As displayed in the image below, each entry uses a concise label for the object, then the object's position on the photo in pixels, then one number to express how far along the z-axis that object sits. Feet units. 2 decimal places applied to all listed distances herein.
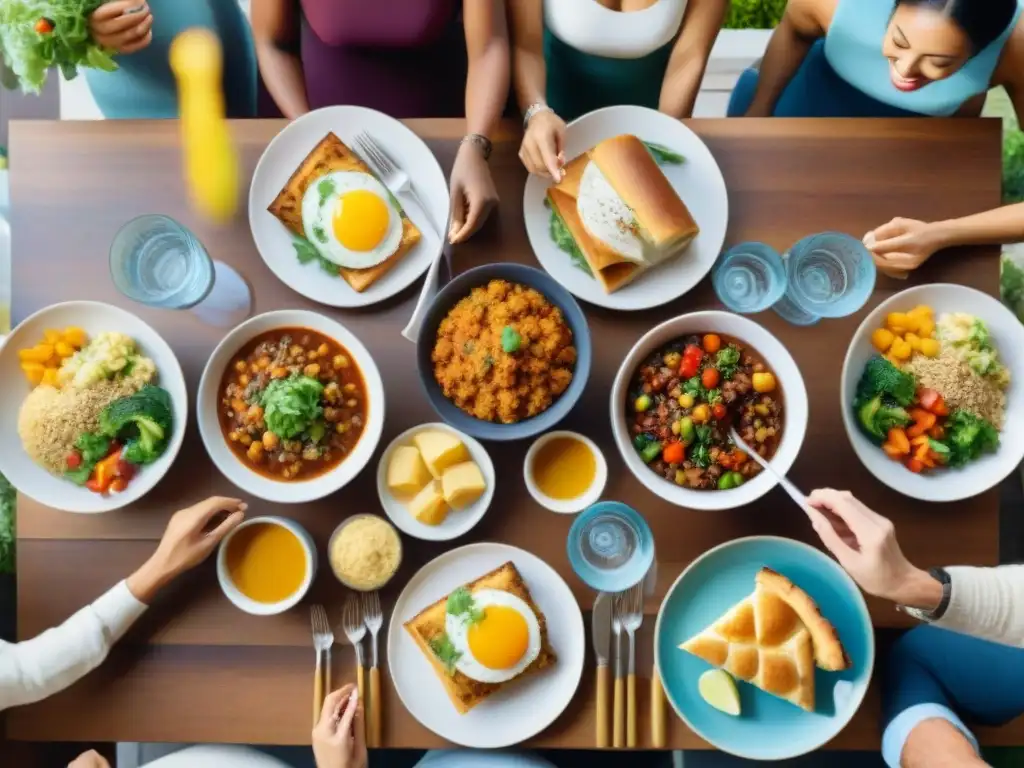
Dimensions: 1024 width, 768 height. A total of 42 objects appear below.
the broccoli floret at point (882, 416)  5.78
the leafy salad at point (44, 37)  5.72
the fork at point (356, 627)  6.10
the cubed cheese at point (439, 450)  5.90
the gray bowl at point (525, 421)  5.67
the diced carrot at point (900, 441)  5.82
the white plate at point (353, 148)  6.24
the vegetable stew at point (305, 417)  5.88
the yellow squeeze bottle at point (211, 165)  6.42
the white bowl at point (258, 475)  5.89
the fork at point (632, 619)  6.05
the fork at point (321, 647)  6.07
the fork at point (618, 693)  6.02
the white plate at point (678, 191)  6.17
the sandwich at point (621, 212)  5.83
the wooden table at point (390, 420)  6.16
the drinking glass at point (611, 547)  5.89
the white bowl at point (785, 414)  5.67
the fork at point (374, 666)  6.09
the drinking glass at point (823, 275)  6.09
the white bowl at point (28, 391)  5.94
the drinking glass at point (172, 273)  5.85
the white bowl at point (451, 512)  5.98
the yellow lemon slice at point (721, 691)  5.90
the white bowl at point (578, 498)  5.98
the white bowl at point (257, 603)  5.85
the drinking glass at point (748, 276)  6.12
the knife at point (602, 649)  6.03
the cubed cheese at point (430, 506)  5.89
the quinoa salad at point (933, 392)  5.80
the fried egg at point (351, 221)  6.03
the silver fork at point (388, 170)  6.30
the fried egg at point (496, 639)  5.76
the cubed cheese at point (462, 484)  5.84
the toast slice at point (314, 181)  6.17
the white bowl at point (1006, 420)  5.89
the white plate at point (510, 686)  6.00
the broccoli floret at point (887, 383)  5.73
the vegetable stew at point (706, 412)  5.79
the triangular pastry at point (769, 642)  5.82
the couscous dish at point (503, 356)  5.62
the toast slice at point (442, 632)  5.89
